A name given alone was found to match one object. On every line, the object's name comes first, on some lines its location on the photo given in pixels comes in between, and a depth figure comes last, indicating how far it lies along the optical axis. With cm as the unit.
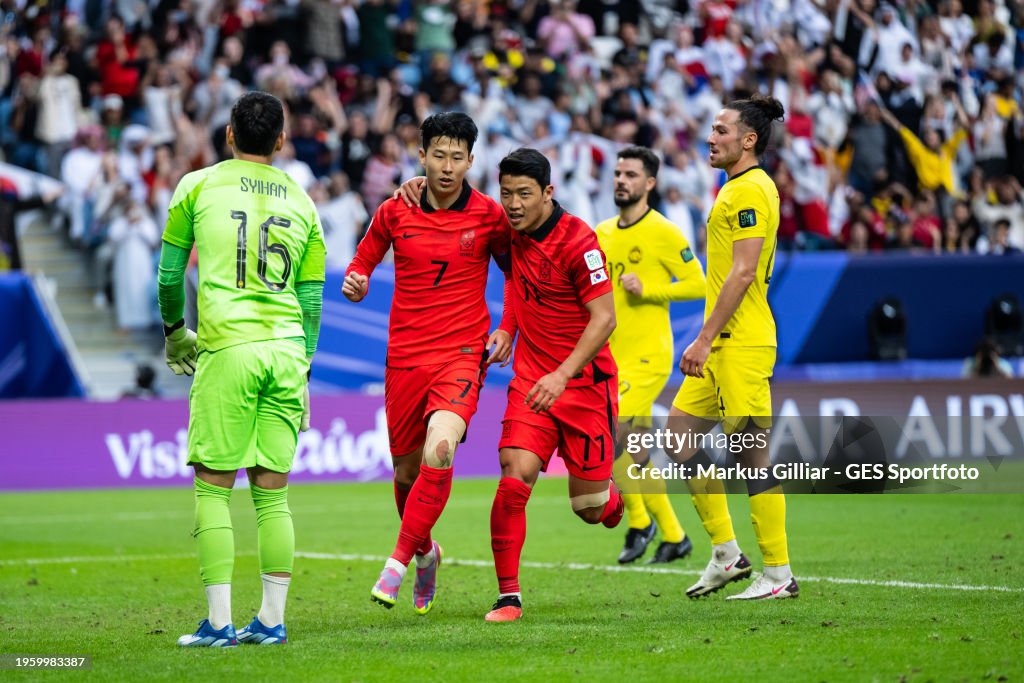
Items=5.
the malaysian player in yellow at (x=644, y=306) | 2027
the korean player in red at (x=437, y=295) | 1473
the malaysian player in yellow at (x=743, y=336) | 1578
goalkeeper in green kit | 1277
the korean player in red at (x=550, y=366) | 1453
